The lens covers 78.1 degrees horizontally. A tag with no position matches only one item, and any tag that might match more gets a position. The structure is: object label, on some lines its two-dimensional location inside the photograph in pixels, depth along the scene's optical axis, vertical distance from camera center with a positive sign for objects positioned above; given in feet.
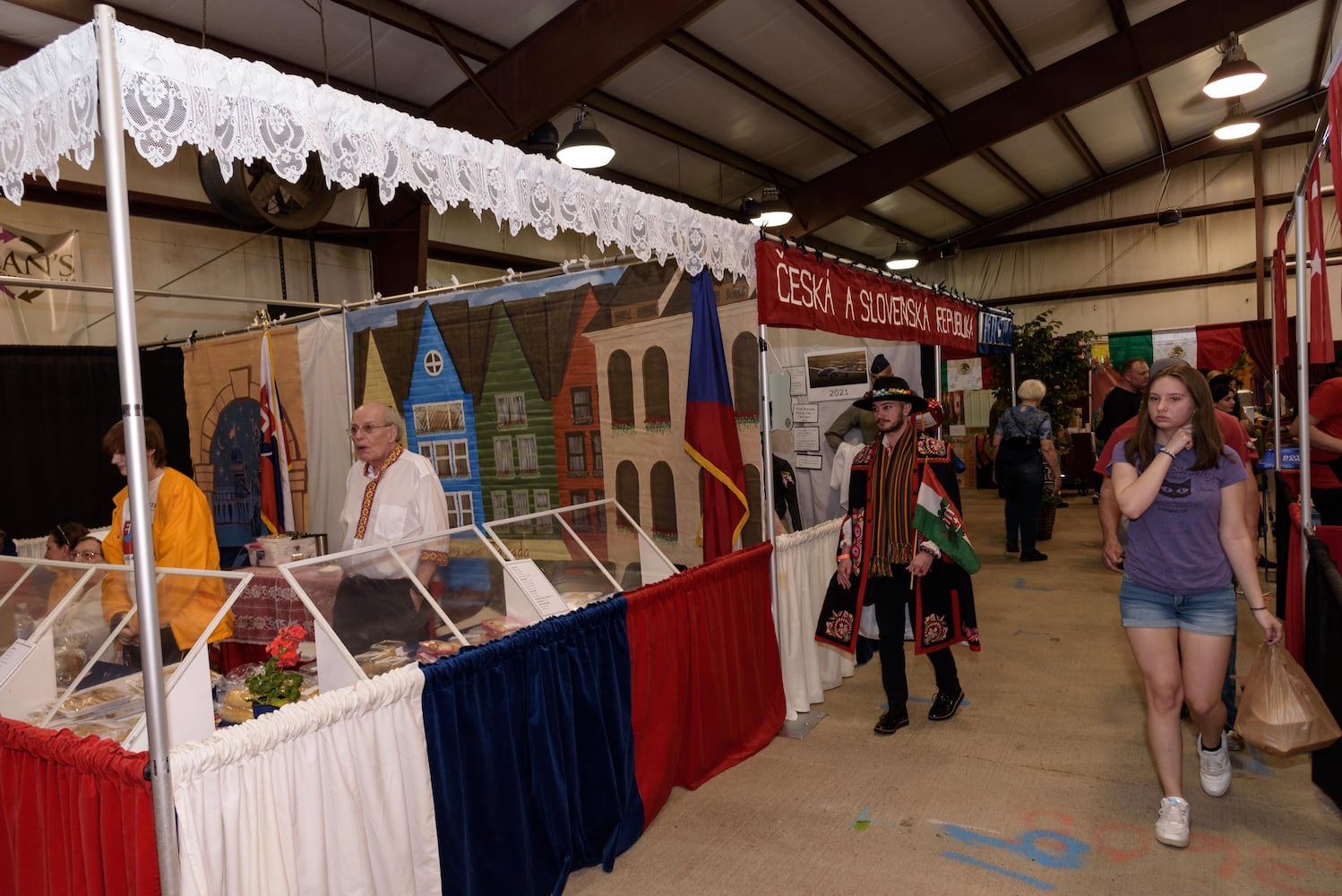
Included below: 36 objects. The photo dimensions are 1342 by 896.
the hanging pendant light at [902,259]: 38.17 +7.33
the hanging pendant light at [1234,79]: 22.70 +8.80
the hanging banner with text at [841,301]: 11.87 +2.01
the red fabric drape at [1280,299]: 13.09 +1.57
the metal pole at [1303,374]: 9.48 +0.23
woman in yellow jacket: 10.36 -0.77
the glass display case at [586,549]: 10.14 -1.51
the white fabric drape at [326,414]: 19.38 +0.86
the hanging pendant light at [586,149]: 19.08 +6.61
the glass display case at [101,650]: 6.59 -1.73
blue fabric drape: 7.38 -3.10
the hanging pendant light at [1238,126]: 28.14 +9.23
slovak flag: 19.92 -0.24
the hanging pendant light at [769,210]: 28.89 +7.66
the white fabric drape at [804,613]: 12.68 -3.00
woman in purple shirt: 7.96 -1.52
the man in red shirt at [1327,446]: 12.67 -0.83
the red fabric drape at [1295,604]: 10.25 -2.67
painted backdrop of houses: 14.56 +0.98
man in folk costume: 11.12 -1.69
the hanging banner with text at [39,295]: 19.94 +4.28
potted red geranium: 7.55 -2.08
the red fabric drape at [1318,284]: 8.33 +1.16
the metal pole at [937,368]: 21.39 +1.20
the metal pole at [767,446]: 11.94 -0.32
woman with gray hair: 21.52 -1.10
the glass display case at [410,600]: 7.67 -1.63
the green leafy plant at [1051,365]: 30.42 +1.64
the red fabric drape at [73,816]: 5.62 -2.58
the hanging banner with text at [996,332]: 22.66 +2.27
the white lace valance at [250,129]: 5.30 +2.42
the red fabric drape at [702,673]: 9.70 -3.16
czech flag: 11.71 +0.02
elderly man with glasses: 10.64 -0.60
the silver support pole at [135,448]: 5.03 +0.08
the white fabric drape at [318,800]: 5.82 -2.69
